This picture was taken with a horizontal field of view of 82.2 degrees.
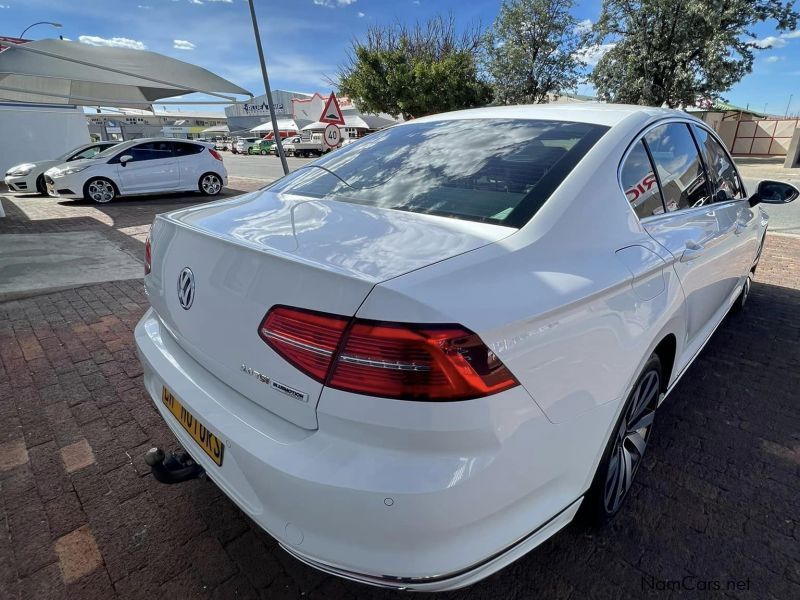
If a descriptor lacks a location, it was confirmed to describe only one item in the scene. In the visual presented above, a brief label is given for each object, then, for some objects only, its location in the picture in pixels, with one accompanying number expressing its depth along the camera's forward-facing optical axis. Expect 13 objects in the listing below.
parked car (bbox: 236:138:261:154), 50.31
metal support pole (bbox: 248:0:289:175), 7.25
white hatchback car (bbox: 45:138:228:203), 11.02
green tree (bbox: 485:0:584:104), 24.53
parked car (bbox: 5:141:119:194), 12.39
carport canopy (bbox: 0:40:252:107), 8.73
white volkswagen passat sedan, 1.14
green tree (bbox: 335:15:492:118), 25.72
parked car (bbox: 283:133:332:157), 42.44
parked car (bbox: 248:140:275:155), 49.41
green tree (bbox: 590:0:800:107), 20.27
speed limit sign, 8.31
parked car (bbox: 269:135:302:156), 44.95
